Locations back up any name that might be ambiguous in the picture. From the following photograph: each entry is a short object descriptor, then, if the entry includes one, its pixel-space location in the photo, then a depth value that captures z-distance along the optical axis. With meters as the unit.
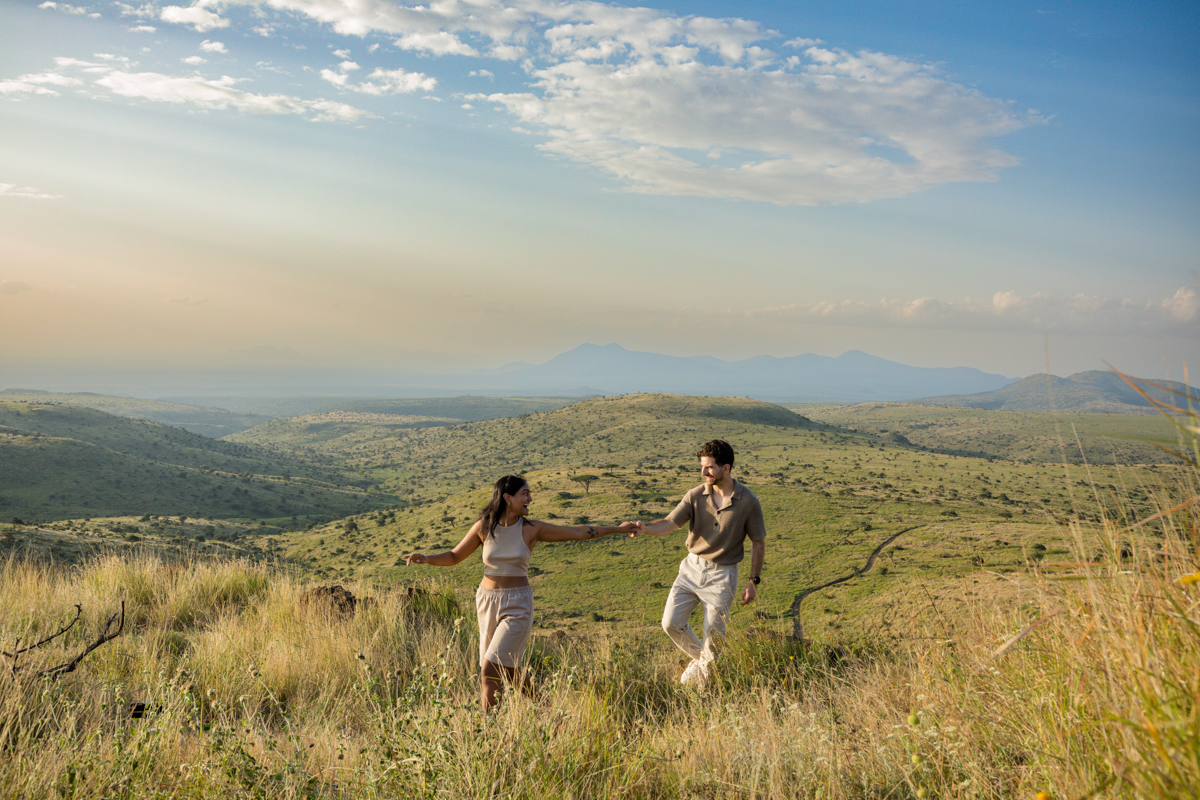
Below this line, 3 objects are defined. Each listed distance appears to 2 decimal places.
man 6.28
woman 5.01
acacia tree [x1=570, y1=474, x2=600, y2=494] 37.22
